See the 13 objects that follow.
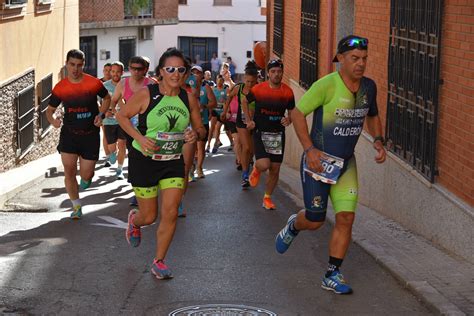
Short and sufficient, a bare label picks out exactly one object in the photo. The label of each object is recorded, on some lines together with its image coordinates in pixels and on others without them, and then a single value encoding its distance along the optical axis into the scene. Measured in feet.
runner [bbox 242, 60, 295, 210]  42.27
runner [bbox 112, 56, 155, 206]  42.27
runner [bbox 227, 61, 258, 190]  48.06
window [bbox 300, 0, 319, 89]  66.95
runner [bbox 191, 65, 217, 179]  53.72
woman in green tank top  27.84
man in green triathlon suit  26.27
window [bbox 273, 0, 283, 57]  90.78
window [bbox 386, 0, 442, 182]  34.09
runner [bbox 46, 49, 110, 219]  38.99
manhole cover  24.41
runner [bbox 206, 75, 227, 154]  75.56
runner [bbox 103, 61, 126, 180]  55.42
